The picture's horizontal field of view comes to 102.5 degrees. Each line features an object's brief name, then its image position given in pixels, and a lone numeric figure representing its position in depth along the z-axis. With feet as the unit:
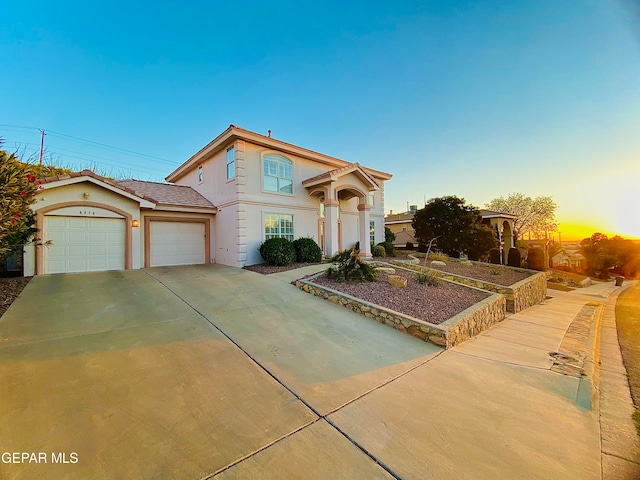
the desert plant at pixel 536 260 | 84.38
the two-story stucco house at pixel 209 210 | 30.99
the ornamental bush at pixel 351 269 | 26.45
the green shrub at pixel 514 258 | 75.92
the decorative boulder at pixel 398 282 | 24.98
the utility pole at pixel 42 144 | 57.00
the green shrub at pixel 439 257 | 50.29
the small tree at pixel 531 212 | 114.01
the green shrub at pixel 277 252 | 35.99
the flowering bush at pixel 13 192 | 14.52
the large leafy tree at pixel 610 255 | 91.15
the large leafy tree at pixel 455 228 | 55.21
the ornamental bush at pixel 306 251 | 39.27
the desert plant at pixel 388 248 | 57.93
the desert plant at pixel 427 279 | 27.78
